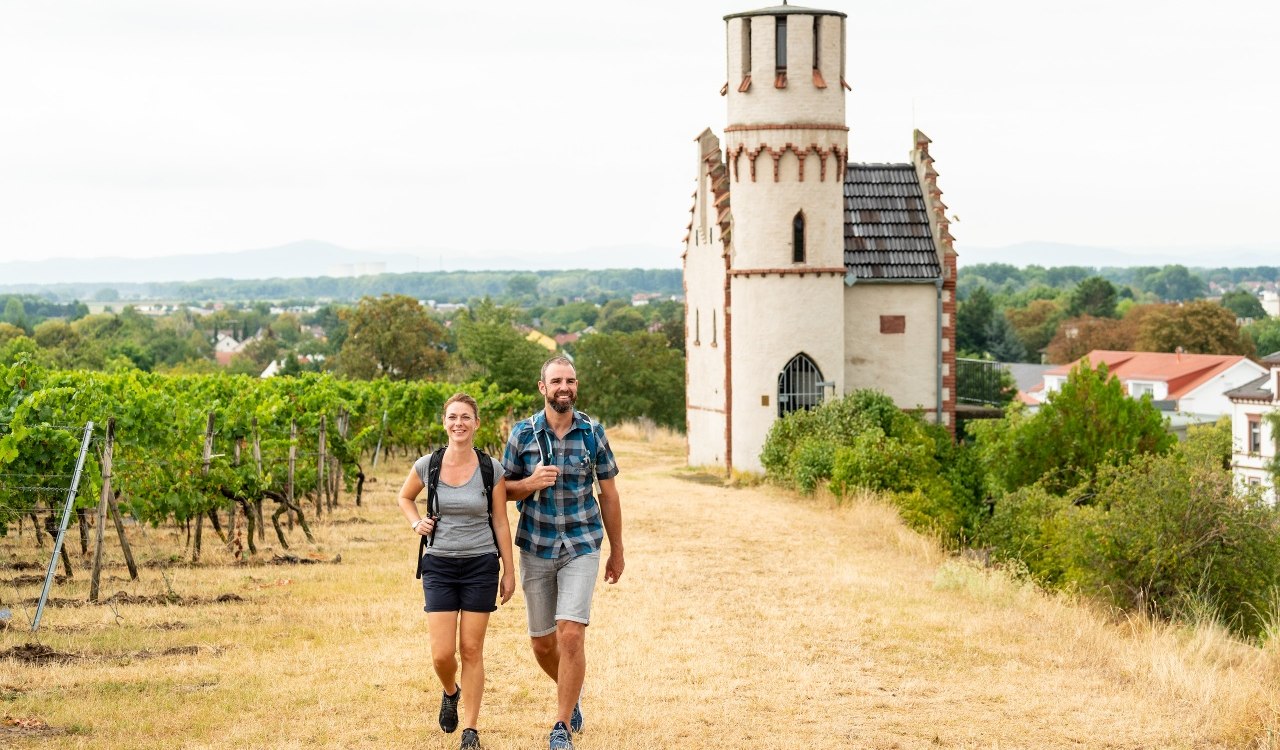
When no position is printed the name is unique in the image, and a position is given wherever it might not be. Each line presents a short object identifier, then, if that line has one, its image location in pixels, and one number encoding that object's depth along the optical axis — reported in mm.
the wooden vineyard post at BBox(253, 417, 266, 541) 22969
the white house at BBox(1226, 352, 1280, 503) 65125
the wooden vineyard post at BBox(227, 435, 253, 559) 21064
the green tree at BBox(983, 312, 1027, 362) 132625
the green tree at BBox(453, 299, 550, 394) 65375
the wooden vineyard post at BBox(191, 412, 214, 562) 21016
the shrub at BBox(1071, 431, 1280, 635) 20188
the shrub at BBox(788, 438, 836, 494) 32719
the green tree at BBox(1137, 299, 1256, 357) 119438
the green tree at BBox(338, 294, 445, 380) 86062
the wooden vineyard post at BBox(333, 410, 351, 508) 29666
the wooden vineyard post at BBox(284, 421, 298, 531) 26408
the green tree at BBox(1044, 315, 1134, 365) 129625
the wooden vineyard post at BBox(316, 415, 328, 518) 27575
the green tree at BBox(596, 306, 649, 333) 178875
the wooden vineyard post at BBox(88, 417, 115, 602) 16750
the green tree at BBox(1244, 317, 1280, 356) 135125
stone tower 36812
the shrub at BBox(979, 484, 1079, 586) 23078
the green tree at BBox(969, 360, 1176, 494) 33562
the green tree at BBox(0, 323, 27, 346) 110462
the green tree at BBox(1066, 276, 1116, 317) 162875
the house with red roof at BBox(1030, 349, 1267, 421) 98625
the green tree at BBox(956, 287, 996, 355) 123938
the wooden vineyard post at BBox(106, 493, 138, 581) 18094
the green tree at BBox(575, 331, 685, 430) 74250
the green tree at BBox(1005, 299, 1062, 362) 159375
